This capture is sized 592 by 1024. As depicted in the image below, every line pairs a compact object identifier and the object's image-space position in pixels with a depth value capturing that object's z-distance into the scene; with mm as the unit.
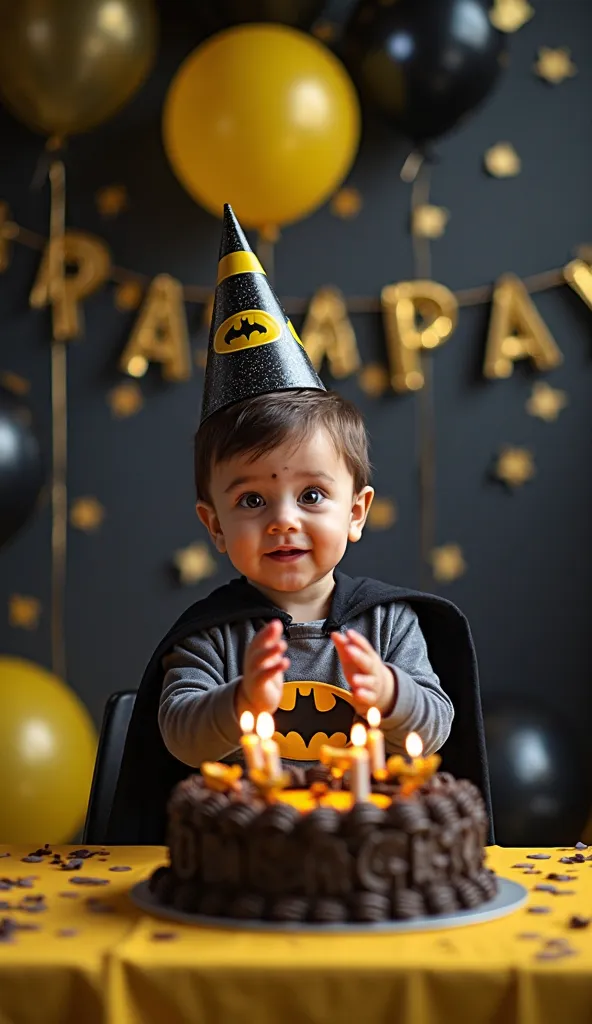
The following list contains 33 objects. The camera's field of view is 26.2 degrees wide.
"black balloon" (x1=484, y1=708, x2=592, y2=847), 2760
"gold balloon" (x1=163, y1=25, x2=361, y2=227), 2908
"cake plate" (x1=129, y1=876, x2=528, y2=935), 976
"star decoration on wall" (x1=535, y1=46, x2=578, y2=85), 3498
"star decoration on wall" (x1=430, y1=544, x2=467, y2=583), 3469
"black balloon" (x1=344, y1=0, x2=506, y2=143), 2992
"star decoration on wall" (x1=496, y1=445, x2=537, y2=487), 3461
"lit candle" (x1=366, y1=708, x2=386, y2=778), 1206
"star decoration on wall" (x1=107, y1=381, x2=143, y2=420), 3504
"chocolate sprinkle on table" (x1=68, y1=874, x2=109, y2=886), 1196
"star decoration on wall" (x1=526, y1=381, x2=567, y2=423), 3467
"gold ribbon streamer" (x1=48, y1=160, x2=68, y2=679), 3500
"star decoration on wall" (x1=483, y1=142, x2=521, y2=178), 3504
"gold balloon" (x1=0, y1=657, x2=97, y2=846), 2762
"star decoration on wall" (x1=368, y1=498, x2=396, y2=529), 3475
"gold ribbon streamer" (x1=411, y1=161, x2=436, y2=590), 3477
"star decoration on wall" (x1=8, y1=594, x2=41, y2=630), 3504
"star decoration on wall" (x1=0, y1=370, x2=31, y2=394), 3514
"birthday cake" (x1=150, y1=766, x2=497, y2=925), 1000
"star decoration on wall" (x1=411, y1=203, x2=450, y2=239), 3506
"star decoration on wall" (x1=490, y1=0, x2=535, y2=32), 3498
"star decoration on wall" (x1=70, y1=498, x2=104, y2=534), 3504
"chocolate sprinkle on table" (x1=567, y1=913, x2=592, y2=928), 989
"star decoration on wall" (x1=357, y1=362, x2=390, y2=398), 3479
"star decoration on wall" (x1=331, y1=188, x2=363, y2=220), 3516
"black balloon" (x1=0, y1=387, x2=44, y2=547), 2916
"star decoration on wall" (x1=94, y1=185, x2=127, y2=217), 3527
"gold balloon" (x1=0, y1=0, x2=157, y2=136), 2973
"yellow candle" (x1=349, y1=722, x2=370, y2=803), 1078
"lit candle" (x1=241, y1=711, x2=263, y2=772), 1146
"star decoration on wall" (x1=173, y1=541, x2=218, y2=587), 3467
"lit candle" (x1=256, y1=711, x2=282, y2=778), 1145
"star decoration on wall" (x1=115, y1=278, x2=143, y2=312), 3512
